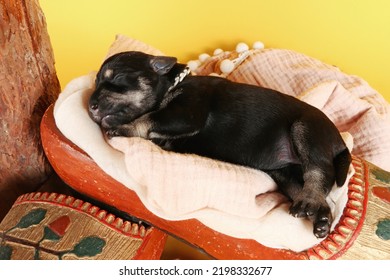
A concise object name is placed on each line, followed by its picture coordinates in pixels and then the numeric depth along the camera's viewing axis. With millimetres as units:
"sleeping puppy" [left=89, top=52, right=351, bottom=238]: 477
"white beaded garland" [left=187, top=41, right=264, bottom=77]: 686
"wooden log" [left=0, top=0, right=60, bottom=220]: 501
